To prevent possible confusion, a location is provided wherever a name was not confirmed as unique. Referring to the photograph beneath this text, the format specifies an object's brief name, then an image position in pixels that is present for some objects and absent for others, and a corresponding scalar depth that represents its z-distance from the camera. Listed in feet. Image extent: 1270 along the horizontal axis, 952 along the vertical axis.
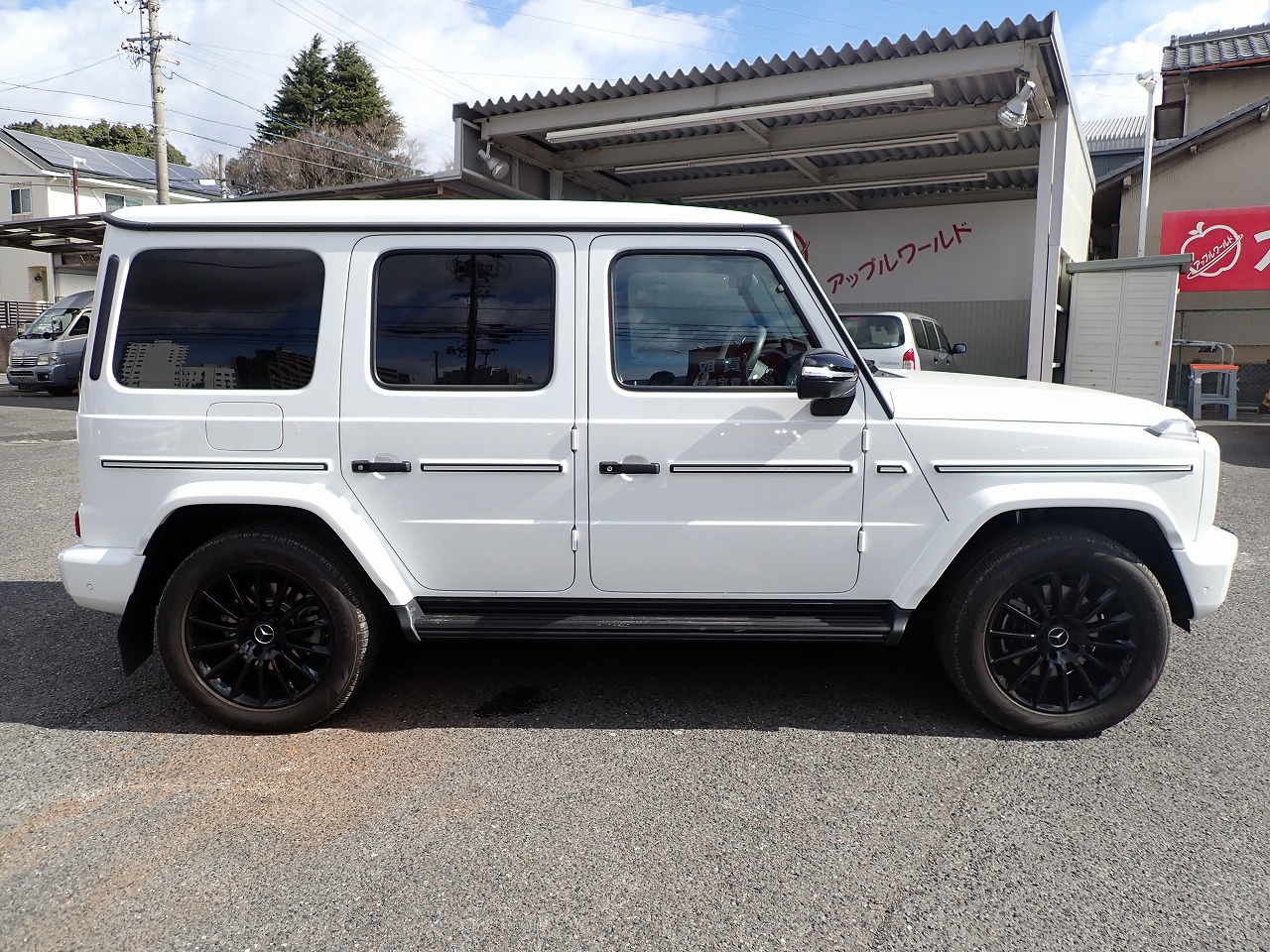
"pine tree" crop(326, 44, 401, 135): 143.54
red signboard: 53.67
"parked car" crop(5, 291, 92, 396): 60.95
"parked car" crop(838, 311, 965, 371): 34.94
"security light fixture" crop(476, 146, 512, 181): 42.19
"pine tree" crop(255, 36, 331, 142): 140.77
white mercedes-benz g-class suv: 10.98
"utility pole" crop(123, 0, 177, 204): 69.72
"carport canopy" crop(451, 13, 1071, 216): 33.32
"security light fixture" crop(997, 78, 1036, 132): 32.81
